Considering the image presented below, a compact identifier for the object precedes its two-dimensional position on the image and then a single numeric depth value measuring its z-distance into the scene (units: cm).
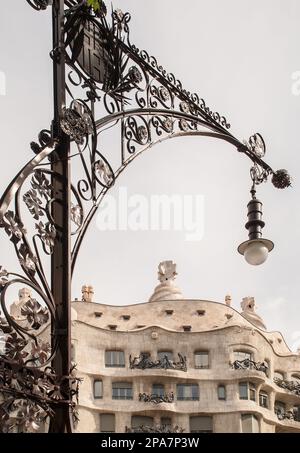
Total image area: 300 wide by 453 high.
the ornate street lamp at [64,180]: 632
